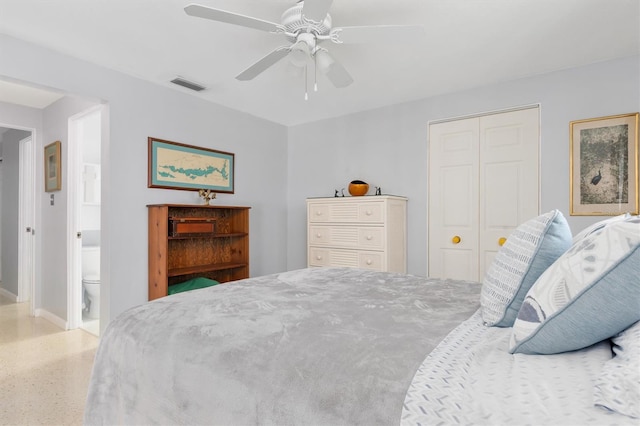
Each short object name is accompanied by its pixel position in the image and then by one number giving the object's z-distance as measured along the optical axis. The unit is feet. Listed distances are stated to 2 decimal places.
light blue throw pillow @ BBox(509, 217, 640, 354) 2.35
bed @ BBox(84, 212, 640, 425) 2.15
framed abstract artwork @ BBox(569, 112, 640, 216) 9.11
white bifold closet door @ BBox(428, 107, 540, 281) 10.69
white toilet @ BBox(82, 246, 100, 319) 12.92
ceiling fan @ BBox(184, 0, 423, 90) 5.71
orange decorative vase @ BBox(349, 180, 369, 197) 12.89
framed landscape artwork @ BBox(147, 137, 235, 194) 11.00
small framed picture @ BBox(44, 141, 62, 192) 12.19
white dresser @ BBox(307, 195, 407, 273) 11.62
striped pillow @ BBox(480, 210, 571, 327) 3.42
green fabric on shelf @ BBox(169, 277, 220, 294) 11.08
